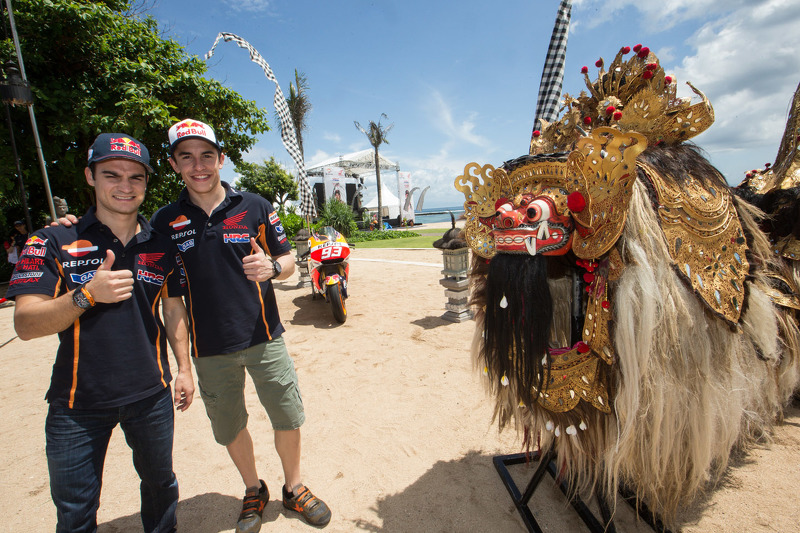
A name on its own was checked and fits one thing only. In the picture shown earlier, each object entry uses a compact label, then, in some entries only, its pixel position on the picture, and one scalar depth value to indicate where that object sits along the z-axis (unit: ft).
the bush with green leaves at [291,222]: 53.31
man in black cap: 4.53
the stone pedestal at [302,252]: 25.12
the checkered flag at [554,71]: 6.68
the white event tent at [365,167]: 100.07
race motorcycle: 17.49
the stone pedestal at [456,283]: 16.29
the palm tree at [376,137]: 79.41
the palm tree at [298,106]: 66.08
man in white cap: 5.97
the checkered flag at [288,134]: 19.61
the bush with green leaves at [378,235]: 62.54
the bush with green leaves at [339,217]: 58.29
